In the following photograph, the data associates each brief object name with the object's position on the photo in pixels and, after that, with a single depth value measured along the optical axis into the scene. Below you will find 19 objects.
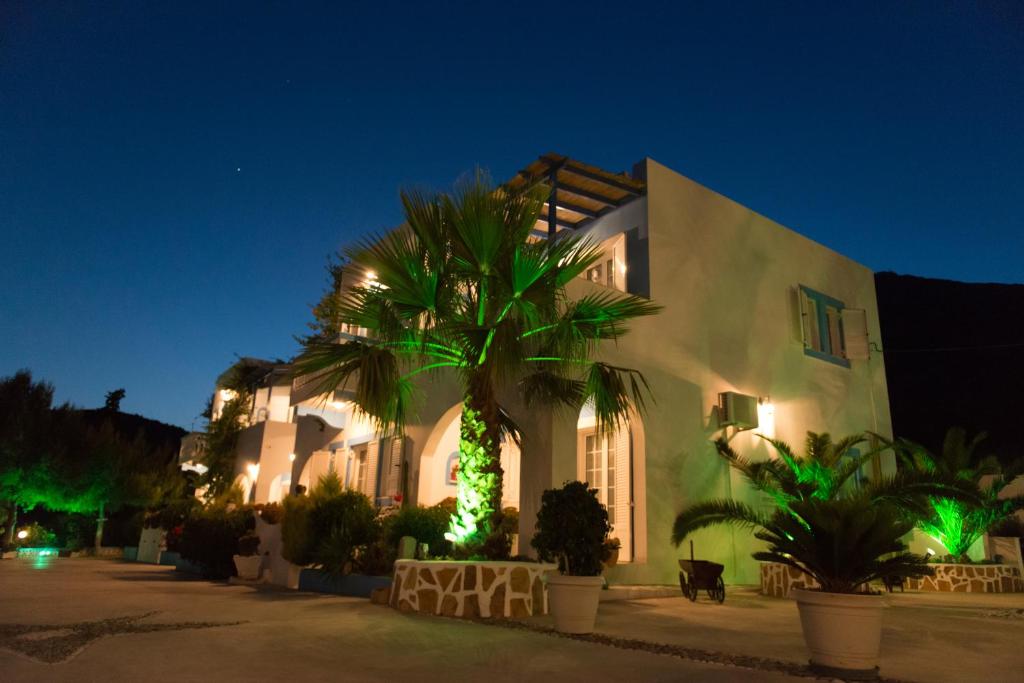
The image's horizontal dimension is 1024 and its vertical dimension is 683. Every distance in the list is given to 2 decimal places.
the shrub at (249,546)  12.45
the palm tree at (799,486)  10.24
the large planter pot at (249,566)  12.30
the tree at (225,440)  20.20
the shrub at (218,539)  12.79
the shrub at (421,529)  9.58
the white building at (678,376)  10.38
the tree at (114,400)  44.09
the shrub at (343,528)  9.48
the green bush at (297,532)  10.27
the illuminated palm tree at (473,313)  7.23
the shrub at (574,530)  6.21
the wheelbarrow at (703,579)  8.57
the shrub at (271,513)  12.09
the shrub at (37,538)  26.05
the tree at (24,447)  22.98
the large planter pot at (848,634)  4.30
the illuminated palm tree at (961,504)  12.29
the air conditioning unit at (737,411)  11.52
